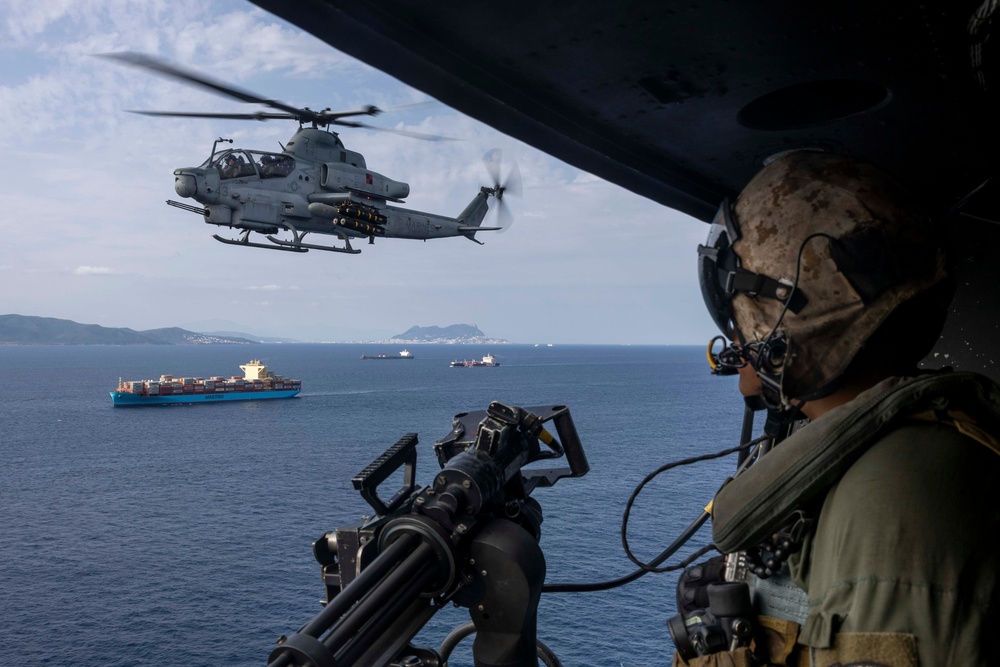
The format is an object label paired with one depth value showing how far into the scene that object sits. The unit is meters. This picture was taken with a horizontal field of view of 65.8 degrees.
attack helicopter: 31.94
